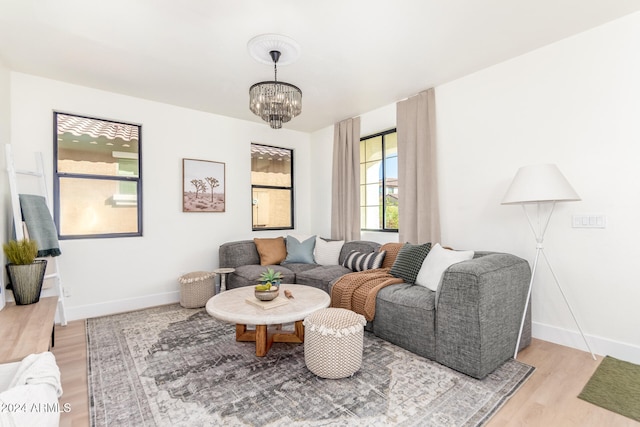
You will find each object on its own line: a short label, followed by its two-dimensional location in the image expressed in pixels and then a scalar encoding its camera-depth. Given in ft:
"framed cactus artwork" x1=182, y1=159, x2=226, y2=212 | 13.67
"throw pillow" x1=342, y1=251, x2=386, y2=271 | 11.61
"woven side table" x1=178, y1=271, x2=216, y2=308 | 12.35
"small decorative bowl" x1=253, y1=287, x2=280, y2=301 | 8.02
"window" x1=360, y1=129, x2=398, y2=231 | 13.88
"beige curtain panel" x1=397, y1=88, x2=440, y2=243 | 11.57
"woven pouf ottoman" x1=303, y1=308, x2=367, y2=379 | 6.88
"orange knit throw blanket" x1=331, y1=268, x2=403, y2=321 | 9.20
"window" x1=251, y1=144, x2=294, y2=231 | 16.22
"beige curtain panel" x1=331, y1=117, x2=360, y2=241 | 14.88
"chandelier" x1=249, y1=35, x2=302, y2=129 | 8.57
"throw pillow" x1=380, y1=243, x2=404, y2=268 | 11.50
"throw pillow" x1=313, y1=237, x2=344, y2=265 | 13.76
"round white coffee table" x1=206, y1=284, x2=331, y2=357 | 7.32
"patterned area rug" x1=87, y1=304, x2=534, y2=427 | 5.74
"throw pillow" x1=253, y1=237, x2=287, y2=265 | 13.99
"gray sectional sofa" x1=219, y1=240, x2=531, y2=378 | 7.01
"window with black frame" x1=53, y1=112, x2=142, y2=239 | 11.37
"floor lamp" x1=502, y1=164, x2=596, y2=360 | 7.66
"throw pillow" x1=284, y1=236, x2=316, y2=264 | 14.07
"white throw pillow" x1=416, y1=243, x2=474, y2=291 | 8.76
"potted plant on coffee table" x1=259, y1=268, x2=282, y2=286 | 8.43
